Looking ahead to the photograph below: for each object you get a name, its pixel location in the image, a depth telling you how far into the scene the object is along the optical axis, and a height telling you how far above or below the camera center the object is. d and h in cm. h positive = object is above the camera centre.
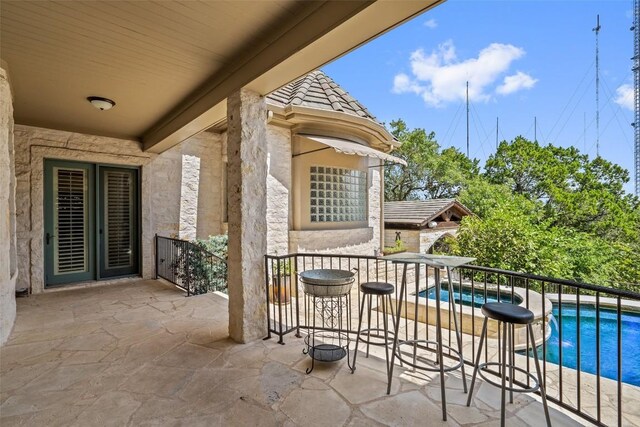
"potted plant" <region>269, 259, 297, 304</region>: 637 -160
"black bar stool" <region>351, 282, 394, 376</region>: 259 -67
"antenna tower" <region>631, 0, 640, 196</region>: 1723 +851
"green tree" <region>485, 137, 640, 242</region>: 1503 +162
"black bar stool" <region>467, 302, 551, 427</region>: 184 -66
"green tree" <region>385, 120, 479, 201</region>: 1805 +270
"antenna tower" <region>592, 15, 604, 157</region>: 1685 +823
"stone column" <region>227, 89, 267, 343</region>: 322 +4
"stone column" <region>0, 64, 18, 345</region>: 317 +3
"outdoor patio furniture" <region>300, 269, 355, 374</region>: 282 -71
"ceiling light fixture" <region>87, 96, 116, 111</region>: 401 +153
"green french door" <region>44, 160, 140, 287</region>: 560 -13
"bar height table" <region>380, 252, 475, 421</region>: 221 -47
